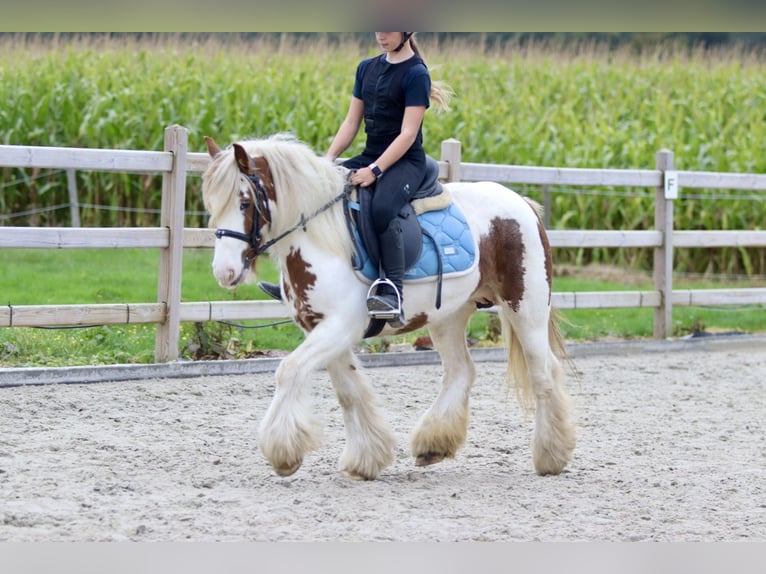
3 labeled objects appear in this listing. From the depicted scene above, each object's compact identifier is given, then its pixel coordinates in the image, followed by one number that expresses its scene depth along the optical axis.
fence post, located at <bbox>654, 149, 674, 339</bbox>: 19.45
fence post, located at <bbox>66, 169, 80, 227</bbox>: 23.77
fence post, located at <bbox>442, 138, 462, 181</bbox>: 16.52
